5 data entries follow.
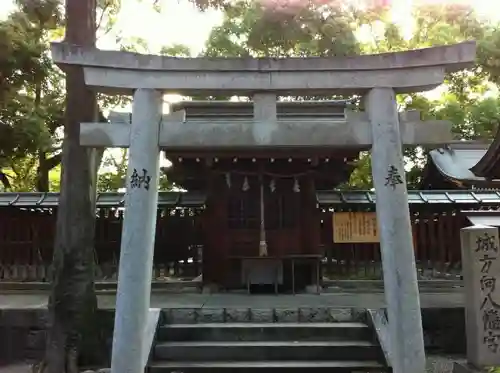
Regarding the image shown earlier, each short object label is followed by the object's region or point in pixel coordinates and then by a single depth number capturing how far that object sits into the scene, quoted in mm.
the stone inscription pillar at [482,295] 7184
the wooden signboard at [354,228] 12812
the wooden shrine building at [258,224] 11992
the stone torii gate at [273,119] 5887
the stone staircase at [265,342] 7684
